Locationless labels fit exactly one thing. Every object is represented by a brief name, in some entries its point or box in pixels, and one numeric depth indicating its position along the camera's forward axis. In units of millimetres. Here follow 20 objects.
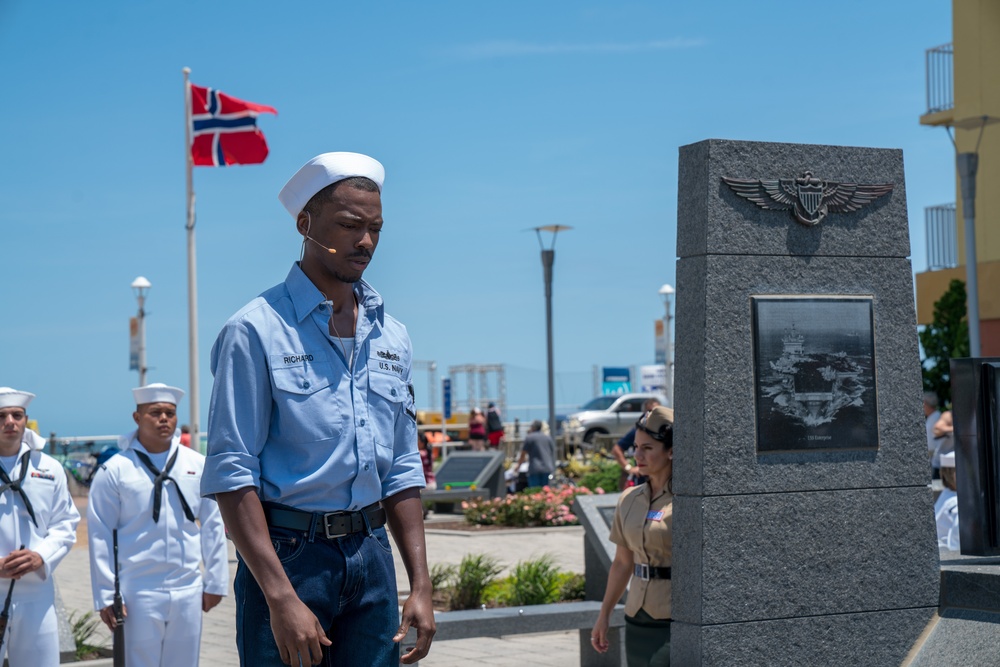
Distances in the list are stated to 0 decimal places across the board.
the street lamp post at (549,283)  29219
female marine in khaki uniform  6551
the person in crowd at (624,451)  17938
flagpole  25938
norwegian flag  26297
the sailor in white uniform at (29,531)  7203
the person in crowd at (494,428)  35562
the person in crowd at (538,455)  24266
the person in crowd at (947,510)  8523
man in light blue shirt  3398
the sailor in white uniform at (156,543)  7363
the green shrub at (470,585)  11539
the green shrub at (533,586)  11203
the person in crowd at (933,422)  14992
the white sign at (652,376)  42500
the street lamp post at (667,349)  41000
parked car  44375
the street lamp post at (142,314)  33384
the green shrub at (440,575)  12281
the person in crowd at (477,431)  33469
